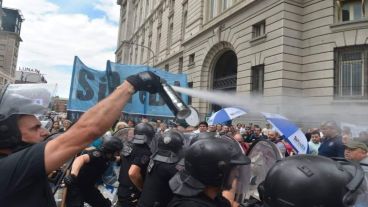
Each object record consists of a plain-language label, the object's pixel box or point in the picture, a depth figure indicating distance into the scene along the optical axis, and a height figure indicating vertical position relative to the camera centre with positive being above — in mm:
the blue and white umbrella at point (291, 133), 5404 -162
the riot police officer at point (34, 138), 1677 -148
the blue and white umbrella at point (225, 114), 9466 +152
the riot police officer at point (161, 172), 3498 -589
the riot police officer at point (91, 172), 4703 -838
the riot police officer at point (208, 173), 2240 -367
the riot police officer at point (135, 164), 4391 -655
